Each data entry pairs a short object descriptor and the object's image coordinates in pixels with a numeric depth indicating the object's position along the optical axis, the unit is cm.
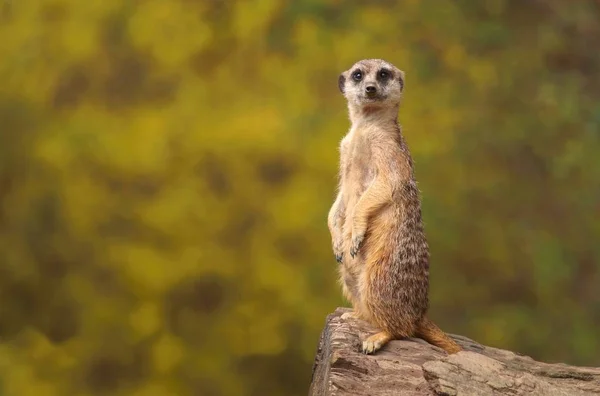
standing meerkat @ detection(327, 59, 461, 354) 551
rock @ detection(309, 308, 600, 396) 506
